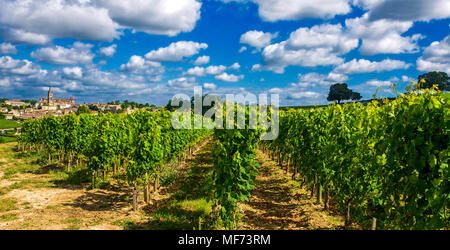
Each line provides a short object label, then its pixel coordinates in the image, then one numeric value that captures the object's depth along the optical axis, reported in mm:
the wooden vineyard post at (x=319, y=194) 9844
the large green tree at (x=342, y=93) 95875
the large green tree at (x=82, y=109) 109519
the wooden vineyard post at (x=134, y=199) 9422
